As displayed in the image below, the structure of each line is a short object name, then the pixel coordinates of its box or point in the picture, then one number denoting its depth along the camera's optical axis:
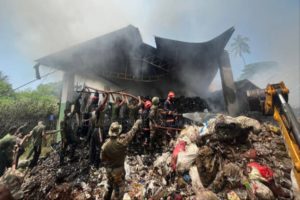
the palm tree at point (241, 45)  50.16
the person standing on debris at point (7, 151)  6.26
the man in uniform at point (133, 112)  7.45
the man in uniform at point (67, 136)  6.87
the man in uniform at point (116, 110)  7.56
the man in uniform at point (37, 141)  7.26
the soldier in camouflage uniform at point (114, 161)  4.11
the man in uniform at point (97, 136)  6.13
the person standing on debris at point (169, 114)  7.41
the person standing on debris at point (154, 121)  6.55
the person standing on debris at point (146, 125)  6.66
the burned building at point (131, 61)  9.86
